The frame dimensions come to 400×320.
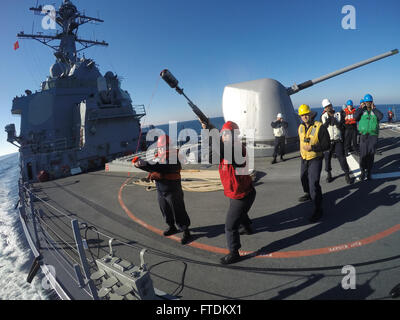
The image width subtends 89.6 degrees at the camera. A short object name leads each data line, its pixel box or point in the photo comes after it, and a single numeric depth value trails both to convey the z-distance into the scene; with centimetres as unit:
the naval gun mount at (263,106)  845
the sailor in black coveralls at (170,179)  333
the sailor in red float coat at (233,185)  266
